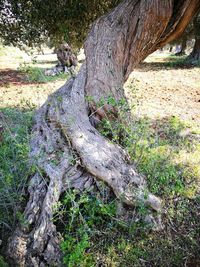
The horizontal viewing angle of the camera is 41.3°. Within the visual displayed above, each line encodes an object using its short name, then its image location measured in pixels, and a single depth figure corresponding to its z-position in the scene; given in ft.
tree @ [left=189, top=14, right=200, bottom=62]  45.27
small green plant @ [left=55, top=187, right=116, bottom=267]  7.36
